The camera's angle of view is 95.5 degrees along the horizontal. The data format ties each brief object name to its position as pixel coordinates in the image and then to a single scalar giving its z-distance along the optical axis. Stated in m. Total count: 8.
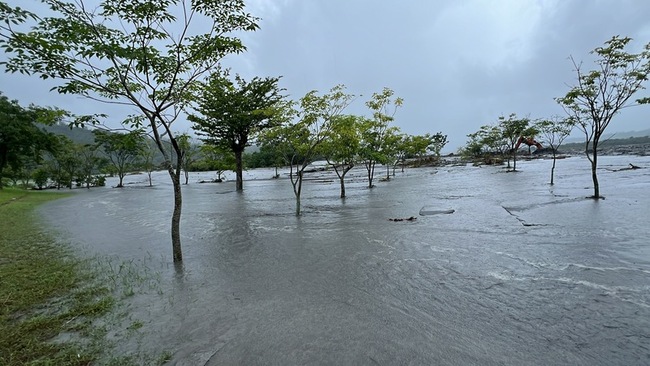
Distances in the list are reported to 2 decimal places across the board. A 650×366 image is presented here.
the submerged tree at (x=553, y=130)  24.57
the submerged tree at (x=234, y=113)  28.23
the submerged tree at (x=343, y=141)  14.29
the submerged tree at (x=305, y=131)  13.57
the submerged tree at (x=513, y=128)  36.44
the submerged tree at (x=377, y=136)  24.03
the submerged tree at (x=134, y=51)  5.39
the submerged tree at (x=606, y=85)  13.09
